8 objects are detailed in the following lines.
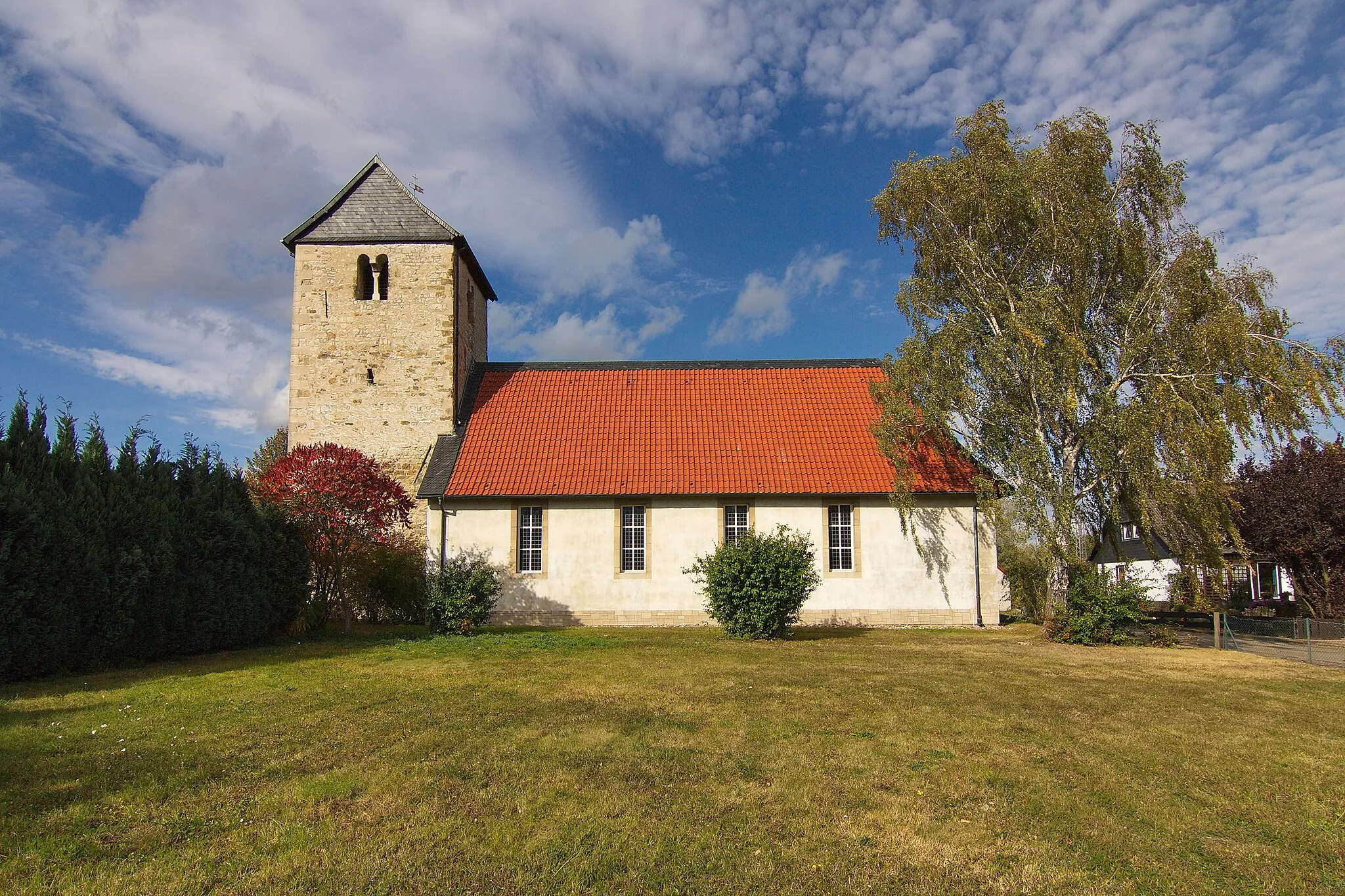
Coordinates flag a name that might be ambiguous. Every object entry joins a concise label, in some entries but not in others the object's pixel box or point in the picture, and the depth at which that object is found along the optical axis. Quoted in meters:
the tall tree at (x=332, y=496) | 17.23
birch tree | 15.85
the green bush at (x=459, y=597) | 16.64
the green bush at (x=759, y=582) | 16.39
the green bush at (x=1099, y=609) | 17.06
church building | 20.42
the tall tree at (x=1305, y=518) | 19.78
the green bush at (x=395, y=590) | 21.27
